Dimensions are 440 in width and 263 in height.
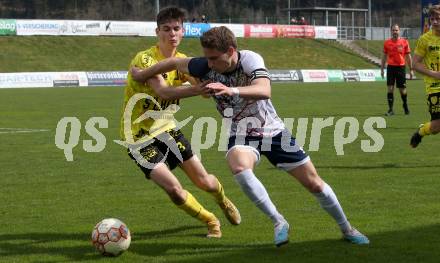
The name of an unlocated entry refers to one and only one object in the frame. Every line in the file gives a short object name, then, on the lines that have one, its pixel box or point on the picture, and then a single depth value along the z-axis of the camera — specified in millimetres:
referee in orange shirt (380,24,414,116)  40142
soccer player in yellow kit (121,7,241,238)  13445
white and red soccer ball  12396
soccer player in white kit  11989
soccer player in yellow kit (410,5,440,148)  21327
